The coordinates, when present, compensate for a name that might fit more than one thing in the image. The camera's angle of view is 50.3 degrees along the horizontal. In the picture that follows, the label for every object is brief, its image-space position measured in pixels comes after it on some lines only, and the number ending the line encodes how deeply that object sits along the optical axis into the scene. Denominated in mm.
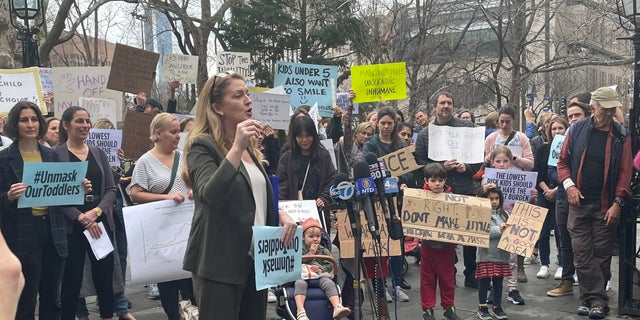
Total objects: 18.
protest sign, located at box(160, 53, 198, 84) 11508
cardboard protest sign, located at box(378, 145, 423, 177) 7367
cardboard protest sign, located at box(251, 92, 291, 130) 8203
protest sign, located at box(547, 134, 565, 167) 8156
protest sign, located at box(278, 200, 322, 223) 6243
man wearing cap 6648
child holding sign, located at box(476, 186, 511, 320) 6711
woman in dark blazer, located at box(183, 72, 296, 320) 3238
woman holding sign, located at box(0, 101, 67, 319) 5332
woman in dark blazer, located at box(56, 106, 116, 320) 5844
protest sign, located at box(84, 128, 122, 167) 7949
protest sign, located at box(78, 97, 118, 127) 9125
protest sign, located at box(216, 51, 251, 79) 11312
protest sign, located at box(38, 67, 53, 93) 10445
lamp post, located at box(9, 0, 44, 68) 11164
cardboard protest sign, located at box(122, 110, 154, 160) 8219
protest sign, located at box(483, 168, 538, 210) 7492
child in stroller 5671
